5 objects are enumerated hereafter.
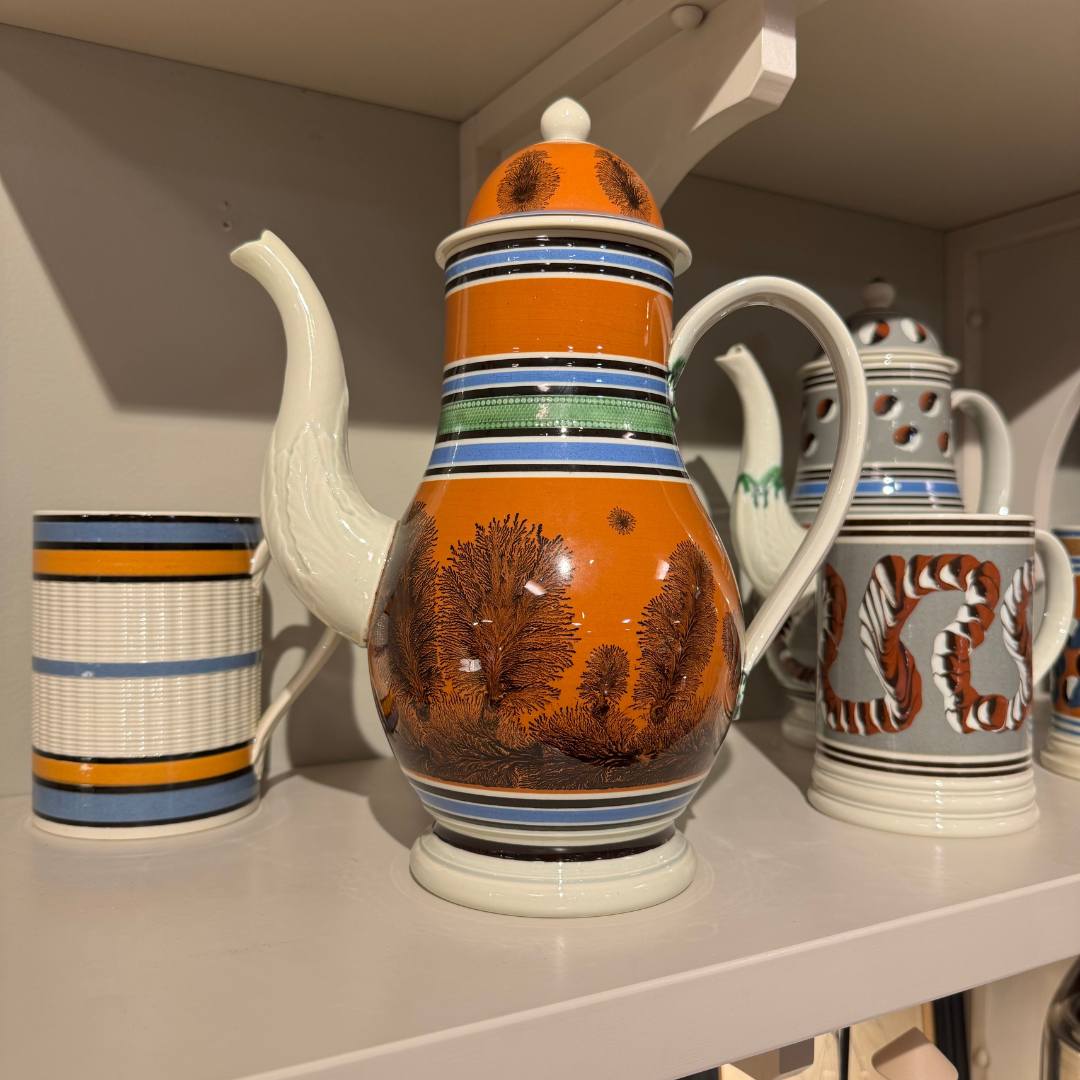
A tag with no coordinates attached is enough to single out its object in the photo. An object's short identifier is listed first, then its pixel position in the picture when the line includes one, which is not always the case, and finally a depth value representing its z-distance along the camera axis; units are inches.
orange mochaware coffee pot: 14.1
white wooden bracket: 18.9
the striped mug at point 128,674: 18.4
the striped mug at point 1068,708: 23.0
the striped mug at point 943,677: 19.0
